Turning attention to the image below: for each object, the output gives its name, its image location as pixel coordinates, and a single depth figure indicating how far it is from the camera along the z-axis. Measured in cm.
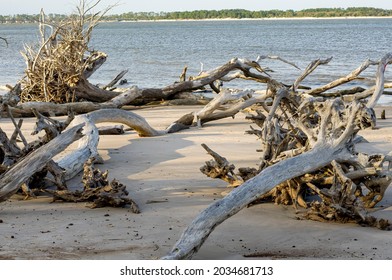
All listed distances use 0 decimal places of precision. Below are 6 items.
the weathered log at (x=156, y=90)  2324
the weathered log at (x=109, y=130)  1749
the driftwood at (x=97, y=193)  1089
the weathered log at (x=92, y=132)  1268
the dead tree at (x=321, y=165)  947
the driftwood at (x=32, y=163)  1051
